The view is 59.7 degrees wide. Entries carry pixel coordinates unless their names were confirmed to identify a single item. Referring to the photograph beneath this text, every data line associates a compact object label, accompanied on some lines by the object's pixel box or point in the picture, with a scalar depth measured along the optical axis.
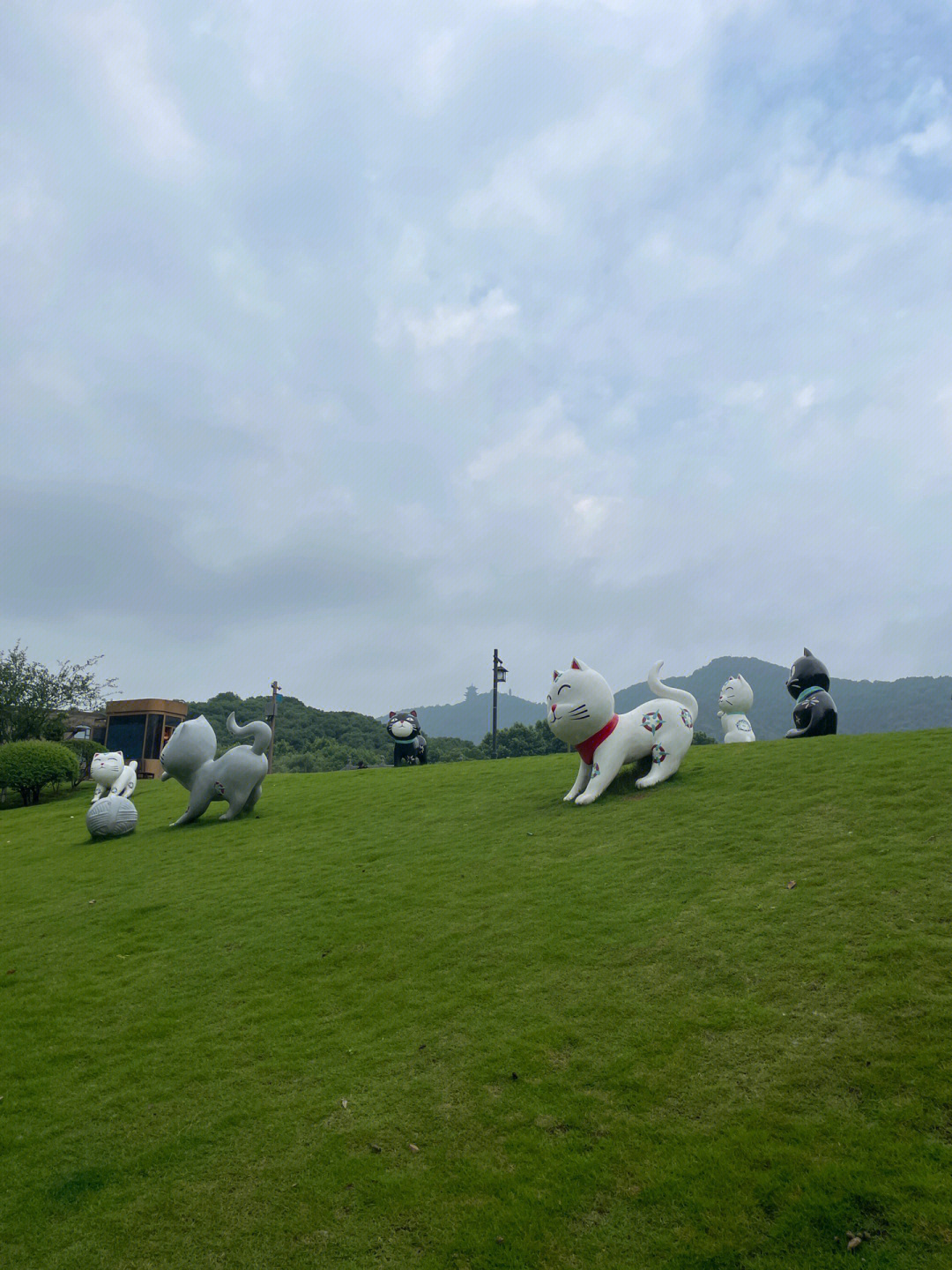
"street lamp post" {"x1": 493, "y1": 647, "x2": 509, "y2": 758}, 30.01
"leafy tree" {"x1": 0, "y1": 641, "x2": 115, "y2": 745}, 34.09
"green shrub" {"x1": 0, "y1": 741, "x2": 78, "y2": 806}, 27.05
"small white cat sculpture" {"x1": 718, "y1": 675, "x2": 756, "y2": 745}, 21.16
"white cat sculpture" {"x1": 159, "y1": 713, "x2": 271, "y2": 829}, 16.14
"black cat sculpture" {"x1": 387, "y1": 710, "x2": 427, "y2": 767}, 24.69
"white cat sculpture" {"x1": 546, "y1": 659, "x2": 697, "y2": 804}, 12.95
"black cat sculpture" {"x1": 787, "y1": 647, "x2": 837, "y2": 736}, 18.20
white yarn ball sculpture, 16.52
